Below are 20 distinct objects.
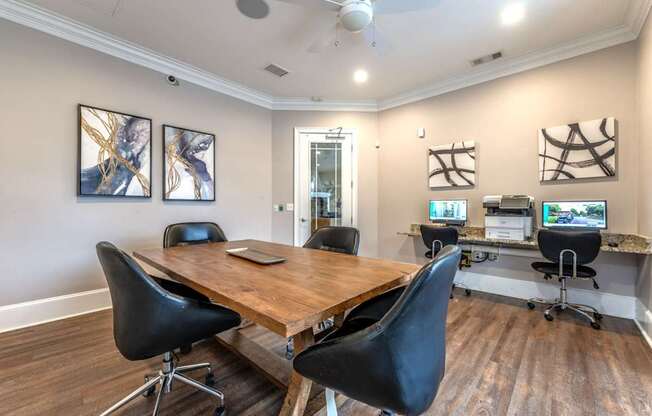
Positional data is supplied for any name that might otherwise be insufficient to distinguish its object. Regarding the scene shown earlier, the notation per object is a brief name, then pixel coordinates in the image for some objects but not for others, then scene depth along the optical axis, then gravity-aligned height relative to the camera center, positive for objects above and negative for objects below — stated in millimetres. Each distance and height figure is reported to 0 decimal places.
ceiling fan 1938 +1582
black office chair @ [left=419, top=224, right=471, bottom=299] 3195 -376
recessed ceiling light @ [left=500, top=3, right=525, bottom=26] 2375 +1705
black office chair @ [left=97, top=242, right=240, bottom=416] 1189 -503
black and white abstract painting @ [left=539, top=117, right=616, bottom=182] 2744 +566
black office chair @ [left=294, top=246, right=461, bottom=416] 824 -475
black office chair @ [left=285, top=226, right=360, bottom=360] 2292 -307
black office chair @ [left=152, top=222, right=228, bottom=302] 2568 -285
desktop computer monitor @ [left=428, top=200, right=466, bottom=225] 3586 -91
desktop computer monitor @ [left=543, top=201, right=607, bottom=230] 2729 -95
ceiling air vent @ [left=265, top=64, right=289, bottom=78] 3420 +1713
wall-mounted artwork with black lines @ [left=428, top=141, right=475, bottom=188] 3600 +545
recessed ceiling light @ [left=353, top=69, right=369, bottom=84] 3531 +1695
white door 4453 +403
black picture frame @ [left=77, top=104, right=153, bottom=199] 2676 +465
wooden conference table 960 -356
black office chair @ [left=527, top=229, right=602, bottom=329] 2461 -485
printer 2973 -133
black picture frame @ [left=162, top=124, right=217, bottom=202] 3258 +484
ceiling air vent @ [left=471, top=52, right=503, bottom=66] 3139 +1709
